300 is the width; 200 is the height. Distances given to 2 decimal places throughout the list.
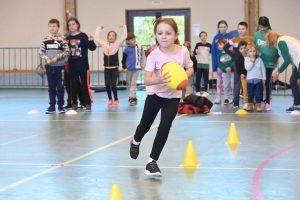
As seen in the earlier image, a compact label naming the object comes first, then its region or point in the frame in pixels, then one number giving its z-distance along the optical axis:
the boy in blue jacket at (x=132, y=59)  13.02
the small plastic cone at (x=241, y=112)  10.36
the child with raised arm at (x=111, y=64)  12.23
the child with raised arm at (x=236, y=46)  11.26
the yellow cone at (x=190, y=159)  5.37
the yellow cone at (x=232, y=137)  6.77
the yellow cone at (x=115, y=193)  3.77
